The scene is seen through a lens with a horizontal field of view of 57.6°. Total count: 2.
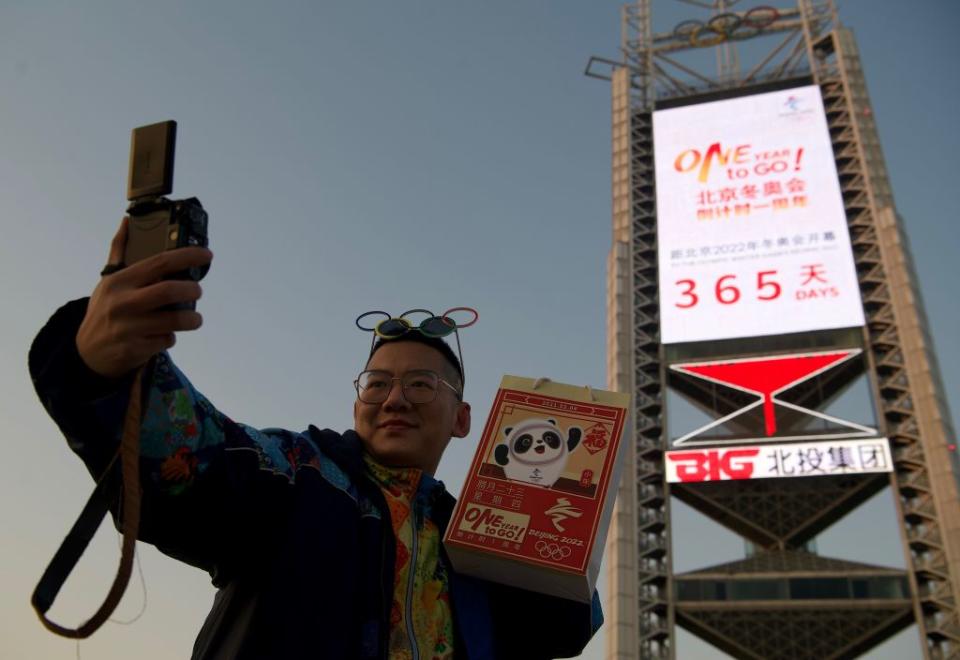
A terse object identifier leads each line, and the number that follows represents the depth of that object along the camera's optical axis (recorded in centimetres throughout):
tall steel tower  2884
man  151
